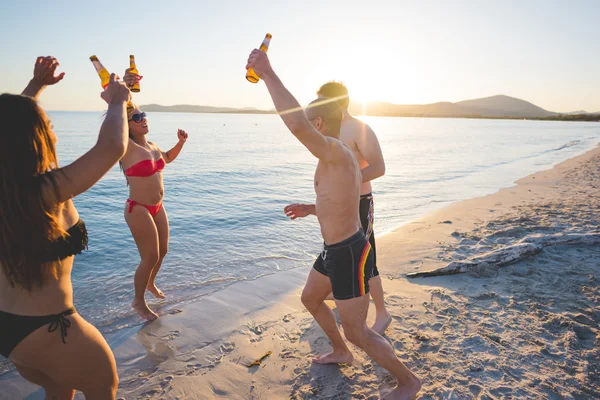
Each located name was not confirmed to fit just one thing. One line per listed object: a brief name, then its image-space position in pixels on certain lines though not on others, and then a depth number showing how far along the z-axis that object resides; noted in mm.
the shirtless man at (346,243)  2770
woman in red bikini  4238
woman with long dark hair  1666
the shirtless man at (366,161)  3679
